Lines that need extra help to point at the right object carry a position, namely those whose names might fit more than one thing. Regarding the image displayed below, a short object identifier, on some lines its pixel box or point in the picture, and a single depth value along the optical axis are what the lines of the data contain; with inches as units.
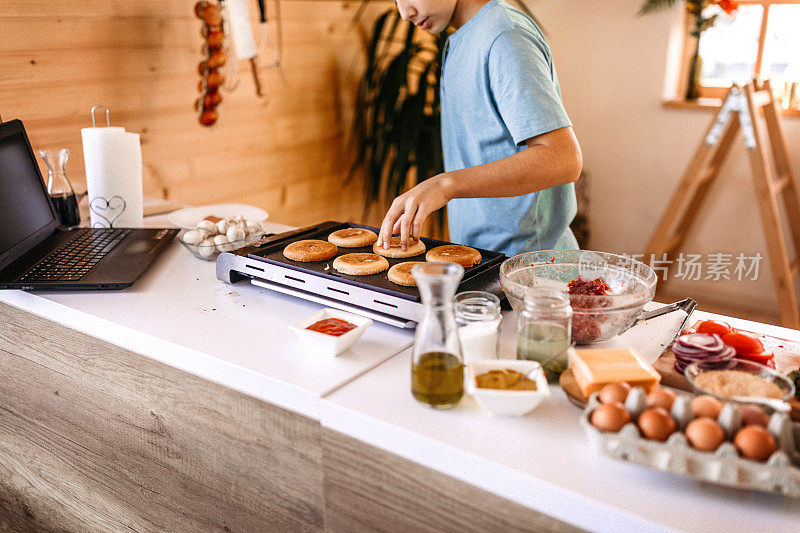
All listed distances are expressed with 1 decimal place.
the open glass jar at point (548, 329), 40.2
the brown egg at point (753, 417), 31.7
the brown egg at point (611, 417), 32.4
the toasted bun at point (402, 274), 48.4
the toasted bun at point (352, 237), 58.5
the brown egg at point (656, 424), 31.6
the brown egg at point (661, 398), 33.4
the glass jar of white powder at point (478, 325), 41.3
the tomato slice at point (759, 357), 40.6
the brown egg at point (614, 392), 34.4
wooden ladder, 118.3
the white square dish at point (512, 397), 35.6
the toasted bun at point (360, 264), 51.5
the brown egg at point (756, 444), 30.0
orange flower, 129.1
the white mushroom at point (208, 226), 66.1
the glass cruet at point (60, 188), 71.6
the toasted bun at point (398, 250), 55.3
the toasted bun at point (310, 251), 54.8
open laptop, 57.7
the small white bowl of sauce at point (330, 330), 44.1
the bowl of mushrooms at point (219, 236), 64.0
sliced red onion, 39.1
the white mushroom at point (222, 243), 64.3
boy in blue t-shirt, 54.5
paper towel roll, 69.2
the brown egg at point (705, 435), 30.7
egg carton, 29.3
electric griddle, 47.8
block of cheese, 36.3
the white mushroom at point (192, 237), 63.8
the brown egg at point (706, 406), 32.4
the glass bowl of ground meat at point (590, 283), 44.4
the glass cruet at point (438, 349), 36.1
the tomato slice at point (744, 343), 40.8
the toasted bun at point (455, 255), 53.0
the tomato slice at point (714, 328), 43.6
